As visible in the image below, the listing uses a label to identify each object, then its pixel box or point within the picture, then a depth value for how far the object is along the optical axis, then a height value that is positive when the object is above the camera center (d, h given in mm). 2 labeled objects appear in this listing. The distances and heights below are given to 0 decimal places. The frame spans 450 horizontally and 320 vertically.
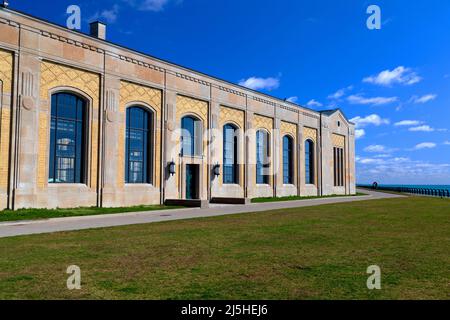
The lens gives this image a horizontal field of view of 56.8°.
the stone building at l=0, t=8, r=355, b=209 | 20406 +3603
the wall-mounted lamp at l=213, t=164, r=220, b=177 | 32031 +1132
